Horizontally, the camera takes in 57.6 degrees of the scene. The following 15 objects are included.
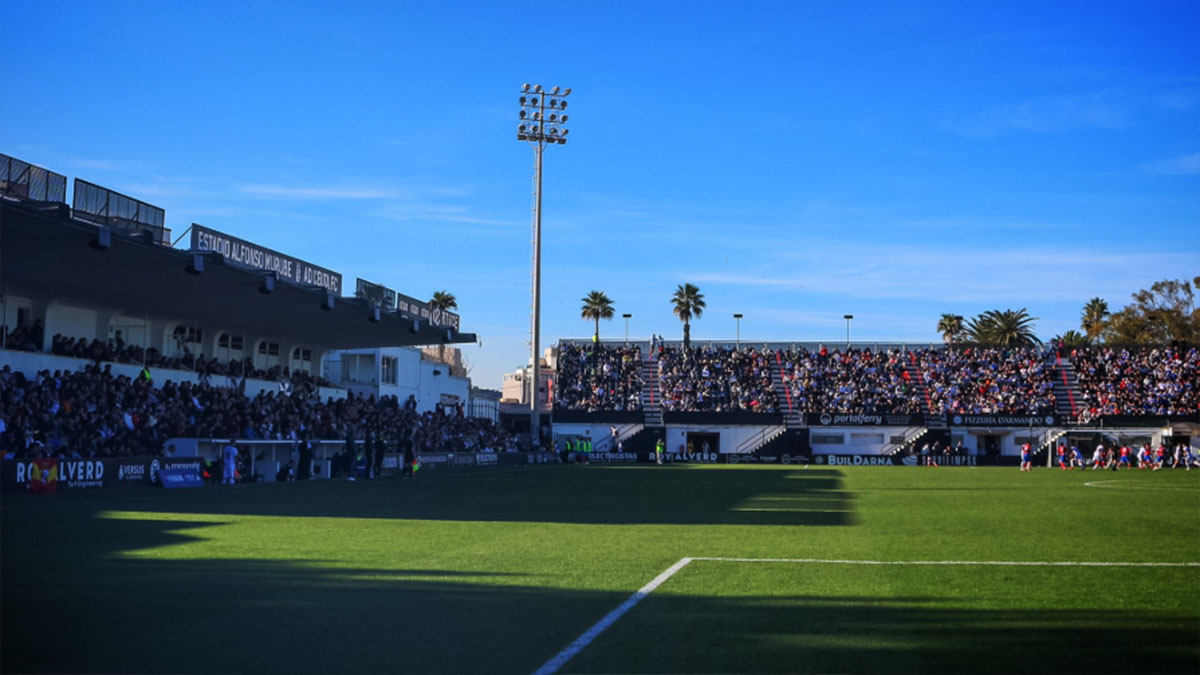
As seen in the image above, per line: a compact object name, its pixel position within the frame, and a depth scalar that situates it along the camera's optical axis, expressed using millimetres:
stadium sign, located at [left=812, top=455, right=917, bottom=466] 71312
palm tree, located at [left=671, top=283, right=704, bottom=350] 107812
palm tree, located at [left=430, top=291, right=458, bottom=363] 112588
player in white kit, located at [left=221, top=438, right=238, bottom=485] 32438
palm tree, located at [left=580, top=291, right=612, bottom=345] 114250
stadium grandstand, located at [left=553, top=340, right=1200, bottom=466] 72875
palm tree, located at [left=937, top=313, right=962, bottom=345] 123875
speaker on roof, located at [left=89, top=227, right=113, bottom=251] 27328
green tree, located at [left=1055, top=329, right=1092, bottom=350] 119000
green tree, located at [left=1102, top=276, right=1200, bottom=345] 102375
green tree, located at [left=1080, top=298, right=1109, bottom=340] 119750
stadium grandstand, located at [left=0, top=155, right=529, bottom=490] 27734
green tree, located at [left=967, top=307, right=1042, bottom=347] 112625
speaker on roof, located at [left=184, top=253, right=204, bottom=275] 31266
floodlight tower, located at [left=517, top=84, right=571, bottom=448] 63781
